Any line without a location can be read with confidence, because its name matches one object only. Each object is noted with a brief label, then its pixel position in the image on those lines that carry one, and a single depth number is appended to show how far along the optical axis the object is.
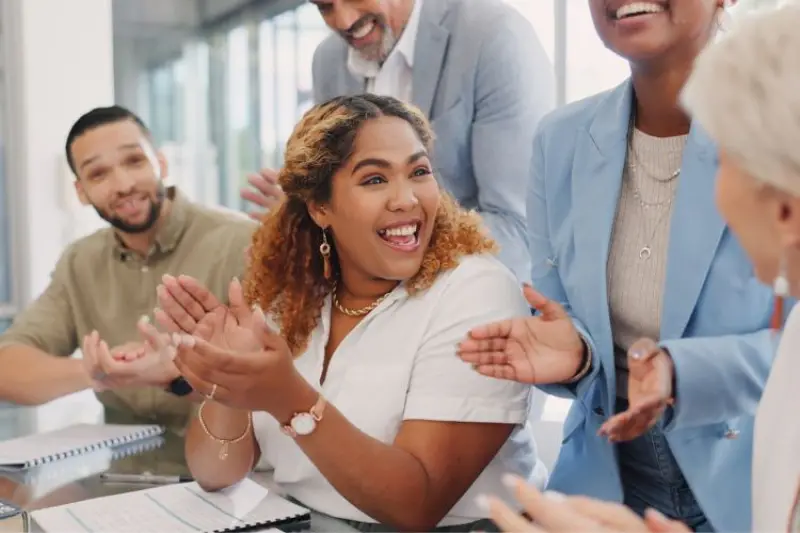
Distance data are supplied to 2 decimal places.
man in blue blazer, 2.45
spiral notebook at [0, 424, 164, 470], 2.03
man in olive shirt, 2.78
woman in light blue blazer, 1.56
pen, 1.84
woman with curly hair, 1.62
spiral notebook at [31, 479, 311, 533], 1.51
